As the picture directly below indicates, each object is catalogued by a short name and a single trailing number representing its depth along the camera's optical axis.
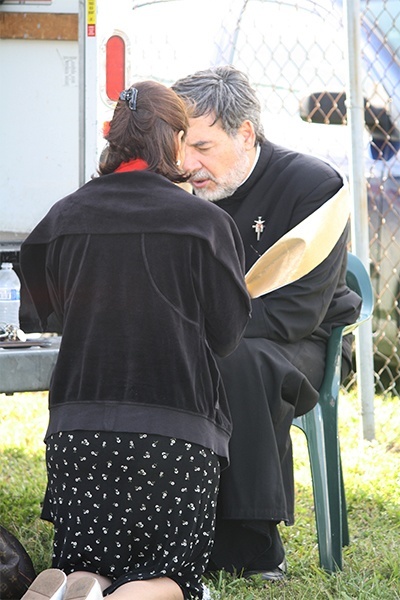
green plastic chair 6.37
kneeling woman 4.98
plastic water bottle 6.28
